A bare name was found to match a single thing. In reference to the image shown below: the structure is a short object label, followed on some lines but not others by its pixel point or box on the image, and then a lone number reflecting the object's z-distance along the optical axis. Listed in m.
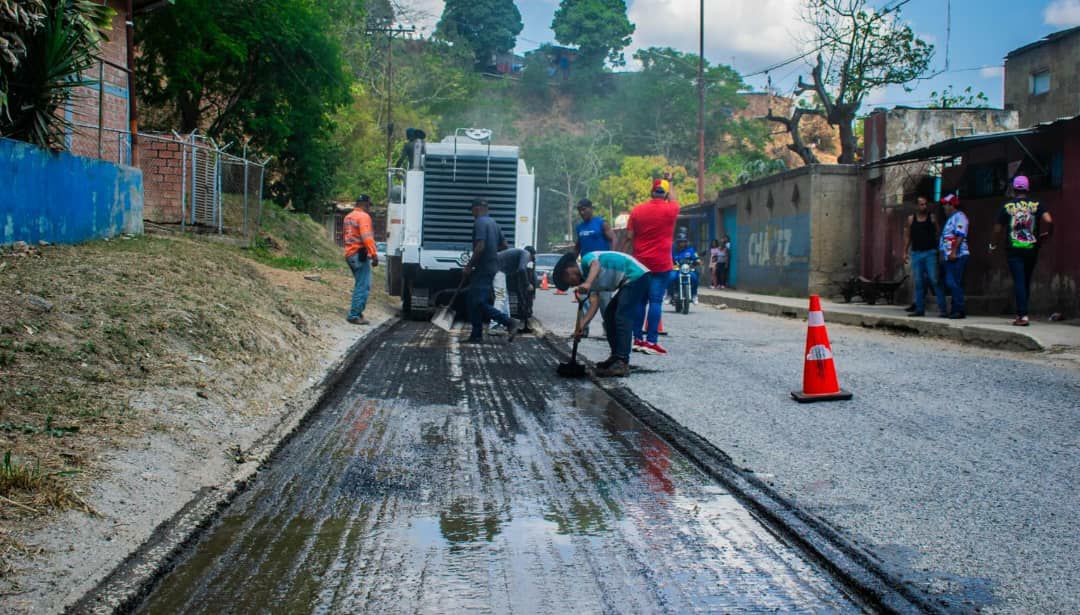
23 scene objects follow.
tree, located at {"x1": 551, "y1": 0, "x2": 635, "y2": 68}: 103.38
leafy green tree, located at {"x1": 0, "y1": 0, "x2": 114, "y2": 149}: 10.87
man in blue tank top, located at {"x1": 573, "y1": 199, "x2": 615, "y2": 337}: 11.99
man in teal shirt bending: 9.04
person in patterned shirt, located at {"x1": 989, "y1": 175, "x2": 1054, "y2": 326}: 12.18
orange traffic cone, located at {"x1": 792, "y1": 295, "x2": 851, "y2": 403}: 7.58
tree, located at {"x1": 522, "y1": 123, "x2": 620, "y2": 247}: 76.31
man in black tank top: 14.16
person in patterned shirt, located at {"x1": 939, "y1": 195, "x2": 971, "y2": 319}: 13.44
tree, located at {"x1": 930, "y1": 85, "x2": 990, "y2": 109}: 35.56
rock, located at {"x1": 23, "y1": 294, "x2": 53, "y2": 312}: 7.40
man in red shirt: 10.84
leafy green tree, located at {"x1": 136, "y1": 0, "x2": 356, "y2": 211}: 22.88
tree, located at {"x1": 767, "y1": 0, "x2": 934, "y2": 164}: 32.88
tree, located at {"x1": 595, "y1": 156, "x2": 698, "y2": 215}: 69.69
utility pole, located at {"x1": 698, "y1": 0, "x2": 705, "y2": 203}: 35.87
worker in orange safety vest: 13.66
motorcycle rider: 19.06
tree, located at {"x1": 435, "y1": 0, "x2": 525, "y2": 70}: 102.62
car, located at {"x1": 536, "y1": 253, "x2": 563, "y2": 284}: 37.42
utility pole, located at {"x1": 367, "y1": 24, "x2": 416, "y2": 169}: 42.31
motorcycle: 18.58
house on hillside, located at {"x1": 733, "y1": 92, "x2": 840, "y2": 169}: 82.50
